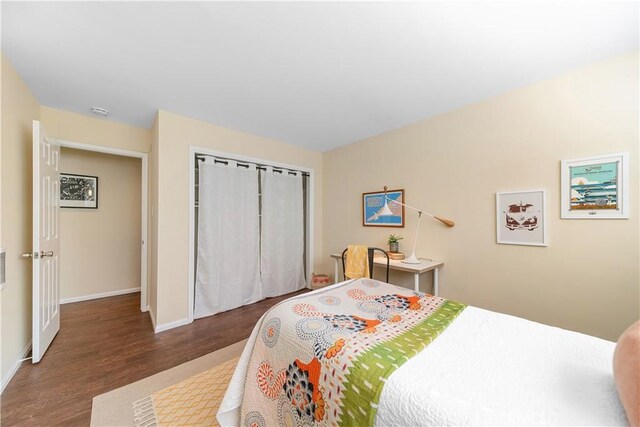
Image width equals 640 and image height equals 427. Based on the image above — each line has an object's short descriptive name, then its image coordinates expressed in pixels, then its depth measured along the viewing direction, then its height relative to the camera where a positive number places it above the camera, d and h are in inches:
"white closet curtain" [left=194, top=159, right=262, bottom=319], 115.5 -14.2
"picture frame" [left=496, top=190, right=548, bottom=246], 81.2 -1.6
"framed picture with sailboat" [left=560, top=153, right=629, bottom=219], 68.3 +7.8
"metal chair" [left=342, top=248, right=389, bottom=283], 100.2 -19.0
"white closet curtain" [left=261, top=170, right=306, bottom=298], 139.0 -13.6
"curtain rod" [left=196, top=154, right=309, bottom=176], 115.5 +25.8
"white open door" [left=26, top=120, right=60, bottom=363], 76.4 -10.7
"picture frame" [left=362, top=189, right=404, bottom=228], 121.0 +1.7
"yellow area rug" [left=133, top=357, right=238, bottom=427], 56.6 -48.8
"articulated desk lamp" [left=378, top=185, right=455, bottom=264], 101.7 -2.3
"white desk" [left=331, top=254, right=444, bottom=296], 92.9 -21.7
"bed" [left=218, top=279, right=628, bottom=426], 28.8 -22.7
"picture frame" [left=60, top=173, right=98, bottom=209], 133.7 +11.1
